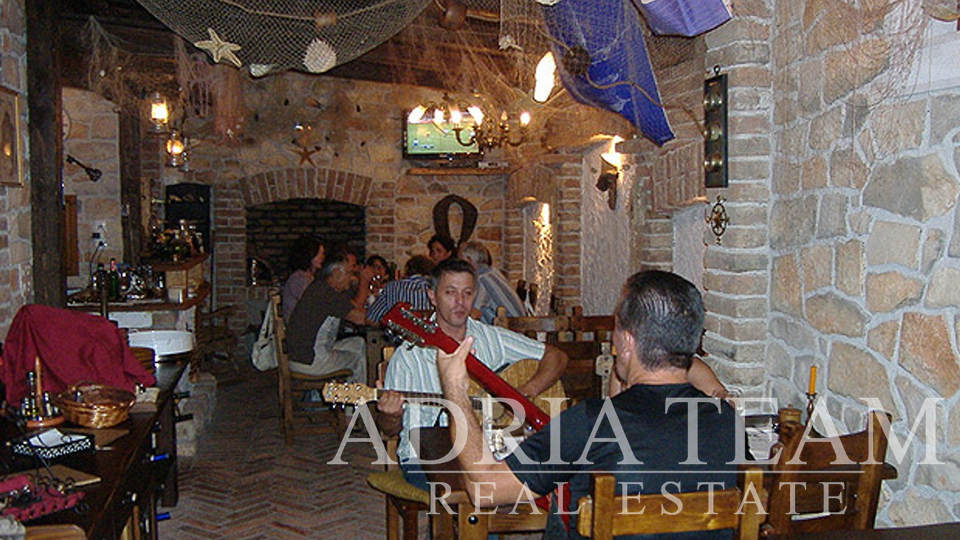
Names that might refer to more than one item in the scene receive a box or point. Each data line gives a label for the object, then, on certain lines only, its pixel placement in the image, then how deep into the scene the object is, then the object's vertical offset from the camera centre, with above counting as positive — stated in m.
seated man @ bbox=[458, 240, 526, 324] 6.02 -0.42
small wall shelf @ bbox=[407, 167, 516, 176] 9.40 +0.73
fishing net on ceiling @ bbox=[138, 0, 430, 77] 3.48 +0.88
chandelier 7.12 +0.92
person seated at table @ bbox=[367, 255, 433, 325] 5.85 -0.41
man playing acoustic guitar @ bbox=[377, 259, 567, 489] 3.32 -0.52
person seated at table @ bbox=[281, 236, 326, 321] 7.09 -0.26
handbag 6.34 -0.86
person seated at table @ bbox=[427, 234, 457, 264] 7.60 -0.11
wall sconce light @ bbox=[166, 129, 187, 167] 8.32 +0.87
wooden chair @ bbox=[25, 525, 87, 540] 1.93 -0.68
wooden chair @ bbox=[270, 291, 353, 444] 5.80 -1.08
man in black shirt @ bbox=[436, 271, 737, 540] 1.88 -0.44
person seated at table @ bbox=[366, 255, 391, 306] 7.89 -0.34
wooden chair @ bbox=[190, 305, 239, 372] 7.74 -0.99
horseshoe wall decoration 9.69 +0.24
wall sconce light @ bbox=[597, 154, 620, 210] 6.01 +0.42
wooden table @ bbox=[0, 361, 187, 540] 2.20 -0.70
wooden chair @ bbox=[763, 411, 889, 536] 2.21 -0.66
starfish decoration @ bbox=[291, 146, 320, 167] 9.47 +0.94
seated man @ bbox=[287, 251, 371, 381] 5.97 -0.62
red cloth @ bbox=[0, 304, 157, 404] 3.13 -0.43
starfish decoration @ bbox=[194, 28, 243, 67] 3.48 +0.79
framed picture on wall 4.05 +0.48
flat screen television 9.42 +1.06
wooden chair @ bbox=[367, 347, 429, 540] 3.21 -0.98
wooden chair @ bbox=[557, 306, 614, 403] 4.75 -0.65
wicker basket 2.90 -0.59
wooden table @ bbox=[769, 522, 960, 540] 1.93 -0.69
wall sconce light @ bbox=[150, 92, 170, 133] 7.45 +1.13
